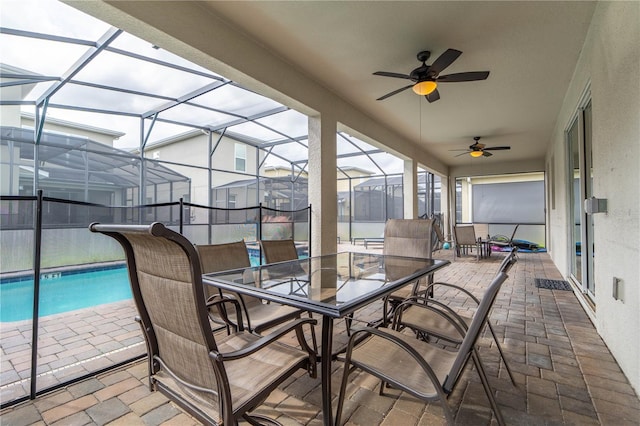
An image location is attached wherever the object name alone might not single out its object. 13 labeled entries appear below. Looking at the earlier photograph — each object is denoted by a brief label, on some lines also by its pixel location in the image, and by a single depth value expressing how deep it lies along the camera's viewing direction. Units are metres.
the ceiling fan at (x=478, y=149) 6.69
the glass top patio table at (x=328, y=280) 1.48
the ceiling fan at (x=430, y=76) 3.05
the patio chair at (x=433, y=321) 1.73
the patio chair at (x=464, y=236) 7.40
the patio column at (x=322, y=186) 3.95
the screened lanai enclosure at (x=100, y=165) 2.15
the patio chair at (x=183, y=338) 0.98
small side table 7.25
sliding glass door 3.31
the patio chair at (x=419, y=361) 1.14
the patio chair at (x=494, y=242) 7.25
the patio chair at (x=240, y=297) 2.01
